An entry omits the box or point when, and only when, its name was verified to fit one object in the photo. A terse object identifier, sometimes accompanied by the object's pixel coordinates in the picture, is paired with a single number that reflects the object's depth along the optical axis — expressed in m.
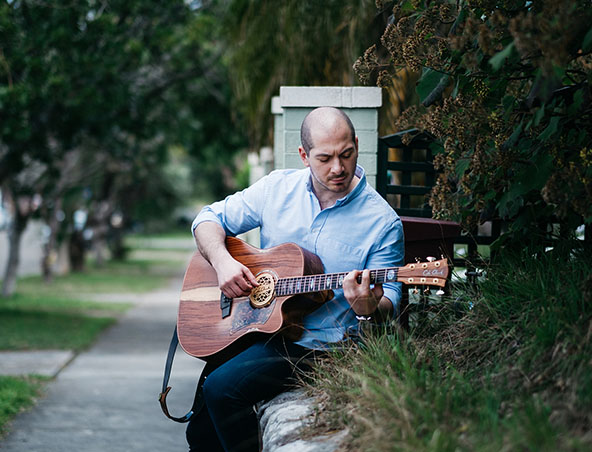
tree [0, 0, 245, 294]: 9.20
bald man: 3.38
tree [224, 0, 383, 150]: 7.03
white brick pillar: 5.25
